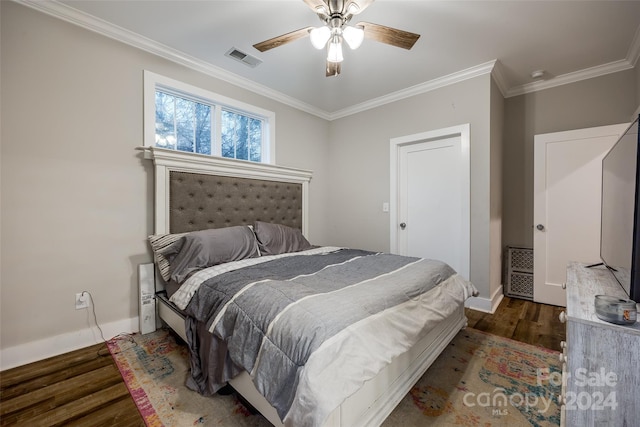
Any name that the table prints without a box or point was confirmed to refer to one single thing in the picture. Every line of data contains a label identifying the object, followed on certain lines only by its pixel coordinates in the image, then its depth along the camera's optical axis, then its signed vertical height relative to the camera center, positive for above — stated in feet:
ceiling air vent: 8.14 +4.95
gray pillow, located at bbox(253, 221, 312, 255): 8.47 -0.94
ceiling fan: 5.22 +3.81
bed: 3.39 -1.63
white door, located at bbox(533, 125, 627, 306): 8.98 +0.39
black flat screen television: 3.28 +0.01
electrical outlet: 6.60 -2.29
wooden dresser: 2.86 -1.79
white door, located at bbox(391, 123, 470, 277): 9.57 +0.60
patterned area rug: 4.46 -3.48
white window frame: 7.65 +3.74
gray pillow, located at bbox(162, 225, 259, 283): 6.60 -1.06
